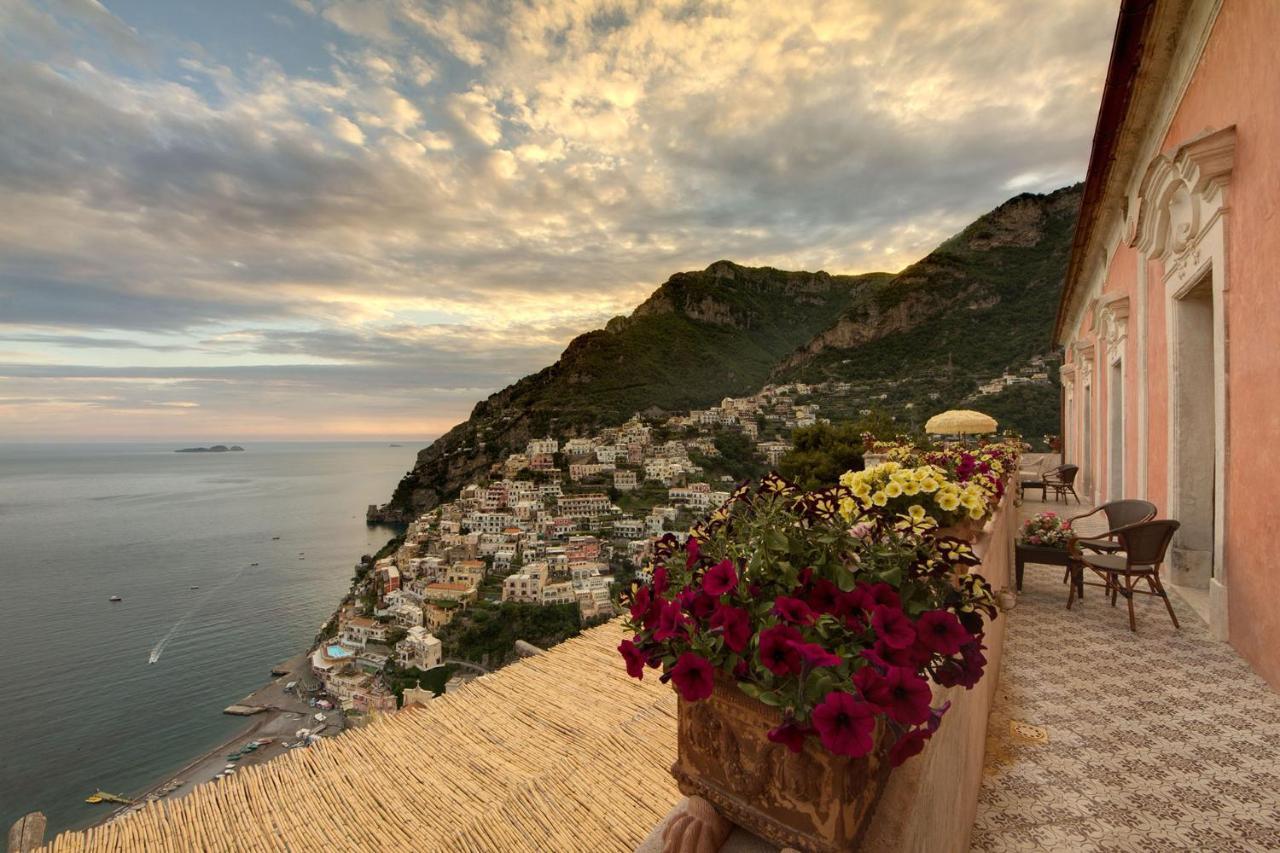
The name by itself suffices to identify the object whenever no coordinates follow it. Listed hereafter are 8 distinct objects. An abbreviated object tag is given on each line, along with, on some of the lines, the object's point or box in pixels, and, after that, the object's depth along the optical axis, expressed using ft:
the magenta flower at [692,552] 4.07
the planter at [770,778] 2.98
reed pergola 6.72
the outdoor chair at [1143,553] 11.40
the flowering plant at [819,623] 2.80
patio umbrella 34.76
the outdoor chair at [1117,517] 13.37
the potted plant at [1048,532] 13.64
